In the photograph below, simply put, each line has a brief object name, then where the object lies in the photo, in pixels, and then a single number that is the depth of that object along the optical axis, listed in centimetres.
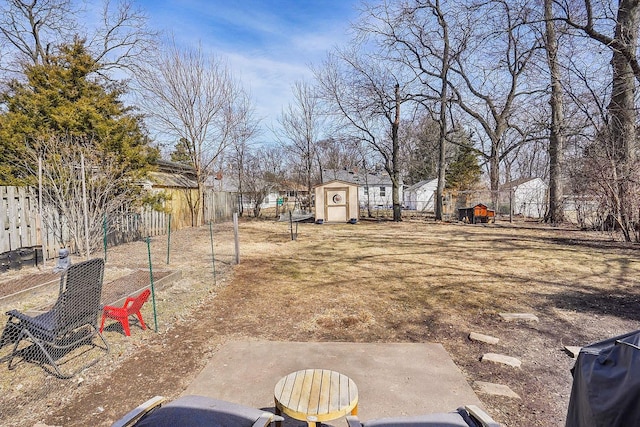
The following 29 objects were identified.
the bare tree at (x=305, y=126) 2525
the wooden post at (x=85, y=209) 766
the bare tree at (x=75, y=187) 821
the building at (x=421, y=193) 3547
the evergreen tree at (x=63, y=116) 846
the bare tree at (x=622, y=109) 934
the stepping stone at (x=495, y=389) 281
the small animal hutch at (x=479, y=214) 1723
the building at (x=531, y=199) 2158
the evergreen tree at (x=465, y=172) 3006
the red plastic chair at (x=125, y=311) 398
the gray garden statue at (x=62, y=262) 656
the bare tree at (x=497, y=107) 1814
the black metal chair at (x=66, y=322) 317
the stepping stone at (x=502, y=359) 332
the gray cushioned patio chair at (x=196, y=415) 170
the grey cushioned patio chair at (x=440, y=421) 180
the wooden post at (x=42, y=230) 726
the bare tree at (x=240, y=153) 1967
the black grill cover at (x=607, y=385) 123
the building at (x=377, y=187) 3874
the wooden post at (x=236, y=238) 778
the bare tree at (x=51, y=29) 1454
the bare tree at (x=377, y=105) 1986
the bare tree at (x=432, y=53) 1809
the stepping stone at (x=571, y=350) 342
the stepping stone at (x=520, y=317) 442
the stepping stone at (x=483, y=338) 382
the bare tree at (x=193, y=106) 1581
